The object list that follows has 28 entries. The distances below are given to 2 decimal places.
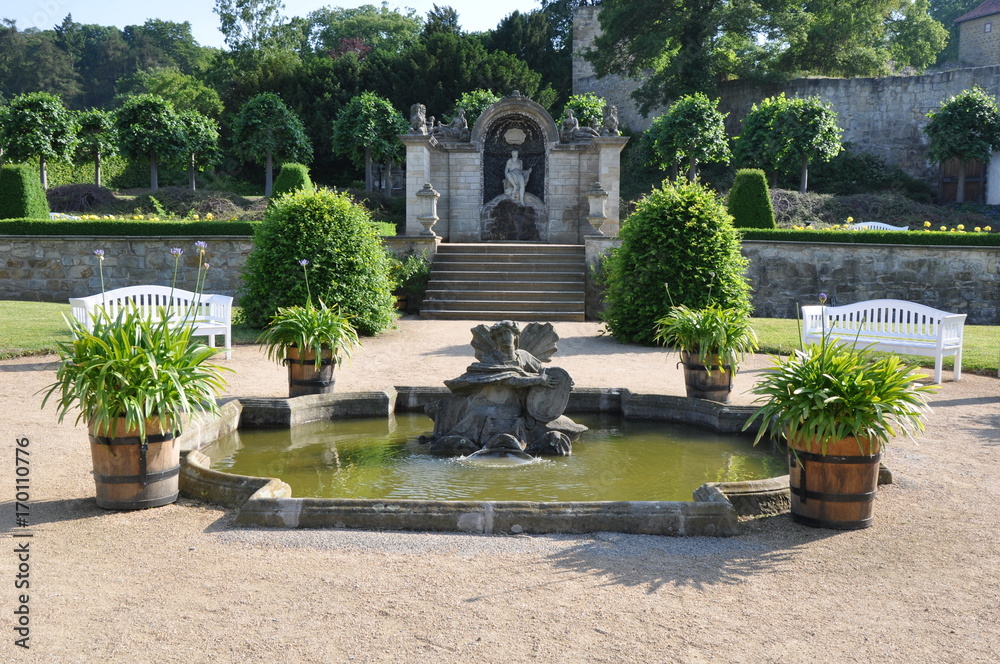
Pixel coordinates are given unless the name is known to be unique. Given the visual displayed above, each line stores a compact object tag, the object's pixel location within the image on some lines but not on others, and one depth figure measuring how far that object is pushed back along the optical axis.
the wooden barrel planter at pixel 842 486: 3.95
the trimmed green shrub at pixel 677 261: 10.50
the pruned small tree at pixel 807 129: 22.14
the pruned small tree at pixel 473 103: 25.22
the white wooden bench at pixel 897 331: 8.32
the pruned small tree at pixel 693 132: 22.73
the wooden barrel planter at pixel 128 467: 4.14
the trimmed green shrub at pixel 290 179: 17.64
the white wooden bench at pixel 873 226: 18.20
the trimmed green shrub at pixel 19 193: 16.11
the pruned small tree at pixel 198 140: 24.75
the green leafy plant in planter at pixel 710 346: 6.52
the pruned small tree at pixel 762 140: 22.50
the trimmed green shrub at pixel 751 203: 16.50
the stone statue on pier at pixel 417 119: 17.52
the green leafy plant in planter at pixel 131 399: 4.08
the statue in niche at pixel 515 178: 18.55
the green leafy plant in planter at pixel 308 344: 6.69
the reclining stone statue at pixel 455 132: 18.66
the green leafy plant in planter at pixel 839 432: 3.93
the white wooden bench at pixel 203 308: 8.77
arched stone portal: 18.47
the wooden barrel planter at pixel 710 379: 6.62
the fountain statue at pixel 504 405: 5.46
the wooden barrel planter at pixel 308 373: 6.75
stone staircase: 13.45
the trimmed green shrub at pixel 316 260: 10.80
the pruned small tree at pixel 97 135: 24.48
